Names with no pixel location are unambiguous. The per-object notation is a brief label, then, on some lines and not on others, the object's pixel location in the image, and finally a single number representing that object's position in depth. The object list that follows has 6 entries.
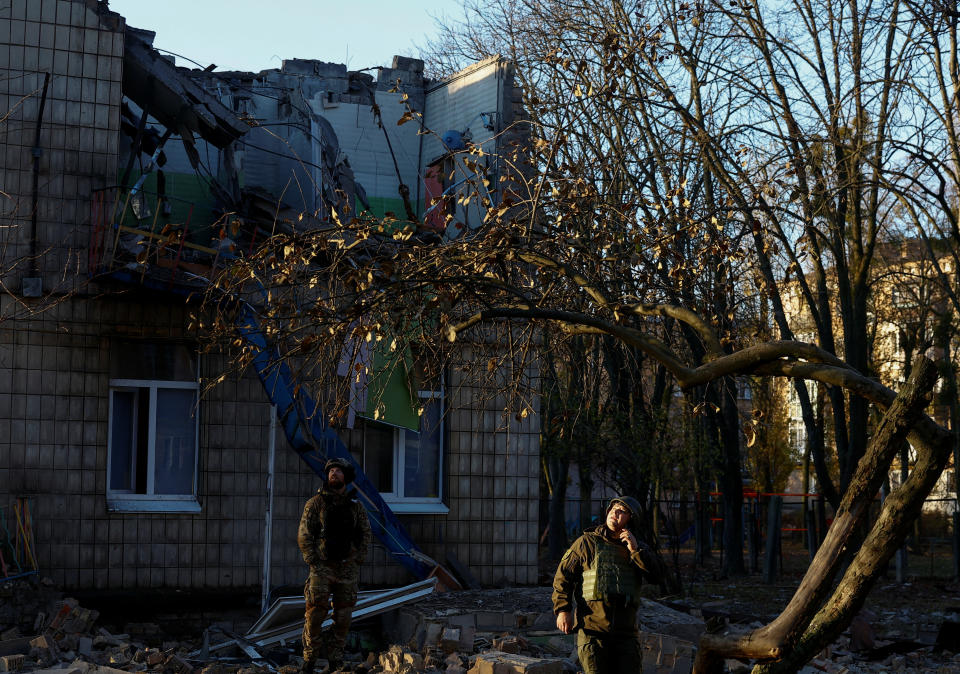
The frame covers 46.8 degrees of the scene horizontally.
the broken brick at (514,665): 8.79
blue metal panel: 12.32
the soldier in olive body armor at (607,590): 6.99
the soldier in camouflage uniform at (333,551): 9.62
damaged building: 11.97
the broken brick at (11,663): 8.94
